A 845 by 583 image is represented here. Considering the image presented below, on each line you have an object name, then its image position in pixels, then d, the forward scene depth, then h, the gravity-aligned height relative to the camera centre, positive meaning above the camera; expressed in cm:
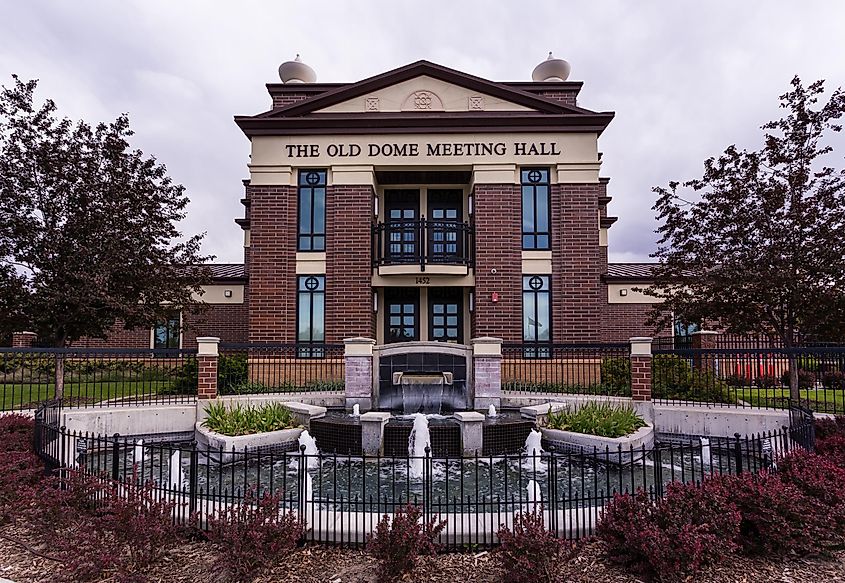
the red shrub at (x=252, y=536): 396 -169
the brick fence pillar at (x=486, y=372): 1185 -114
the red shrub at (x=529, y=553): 381 -173
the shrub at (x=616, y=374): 1374 -142
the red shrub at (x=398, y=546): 395 -171
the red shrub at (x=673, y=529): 391 -166
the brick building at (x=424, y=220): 1689 +367
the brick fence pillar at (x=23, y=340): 1972 -66
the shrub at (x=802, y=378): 1737 -197
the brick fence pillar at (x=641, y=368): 1138 -102
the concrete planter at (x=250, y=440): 905 -209
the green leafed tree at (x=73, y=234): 1213 +211
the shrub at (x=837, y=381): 1600 -187
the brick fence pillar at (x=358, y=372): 1193 -115
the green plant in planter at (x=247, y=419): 959 -183
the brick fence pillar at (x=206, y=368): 1177 -103
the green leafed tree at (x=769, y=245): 1138 +173
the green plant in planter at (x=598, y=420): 927 -181
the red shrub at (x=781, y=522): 444 -173
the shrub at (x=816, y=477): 489 -156
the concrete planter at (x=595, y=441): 877 -207
